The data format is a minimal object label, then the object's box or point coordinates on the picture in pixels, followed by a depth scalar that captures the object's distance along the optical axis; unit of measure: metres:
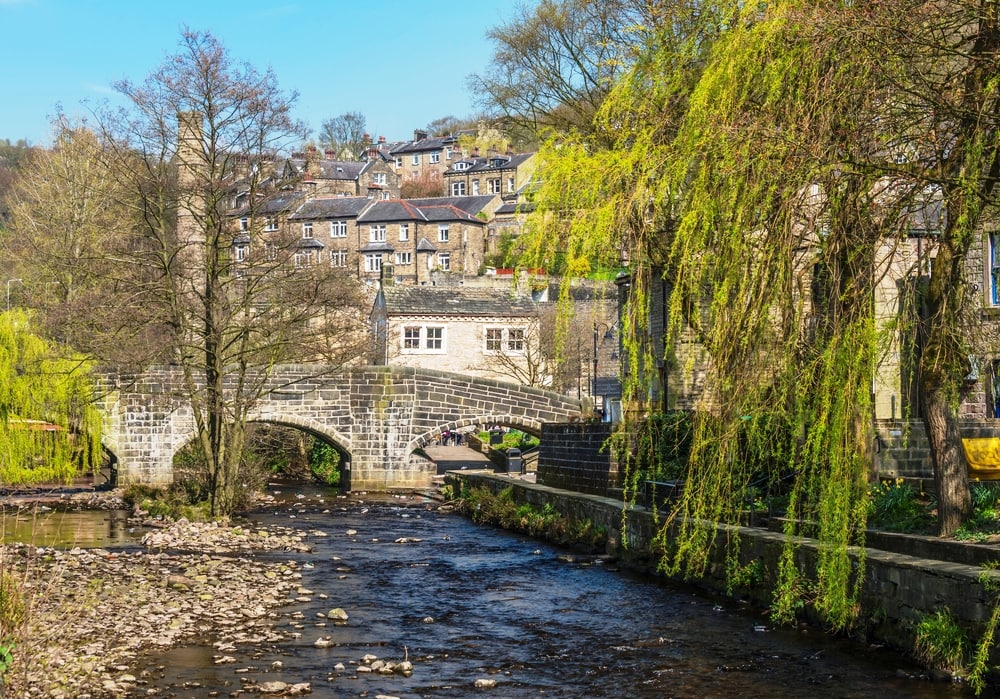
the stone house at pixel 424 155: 115.44
